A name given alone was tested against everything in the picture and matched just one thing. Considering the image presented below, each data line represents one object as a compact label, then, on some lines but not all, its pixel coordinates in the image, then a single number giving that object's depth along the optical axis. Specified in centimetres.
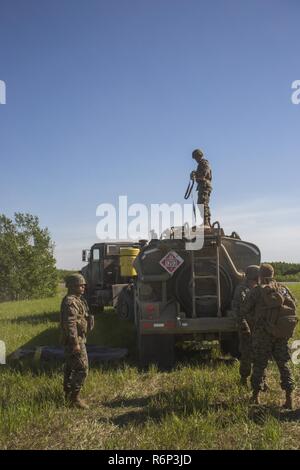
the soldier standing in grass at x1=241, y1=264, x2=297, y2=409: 524
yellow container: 1365
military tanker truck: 727
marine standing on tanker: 882
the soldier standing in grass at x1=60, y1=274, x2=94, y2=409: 545
